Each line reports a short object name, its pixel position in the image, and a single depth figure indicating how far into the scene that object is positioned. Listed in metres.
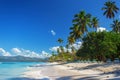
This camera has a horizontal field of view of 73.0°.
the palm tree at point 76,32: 23.60
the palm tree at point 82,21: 23.36
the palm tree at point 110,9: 22.49
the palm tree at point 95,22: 25.86
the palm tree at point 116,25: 26.68
